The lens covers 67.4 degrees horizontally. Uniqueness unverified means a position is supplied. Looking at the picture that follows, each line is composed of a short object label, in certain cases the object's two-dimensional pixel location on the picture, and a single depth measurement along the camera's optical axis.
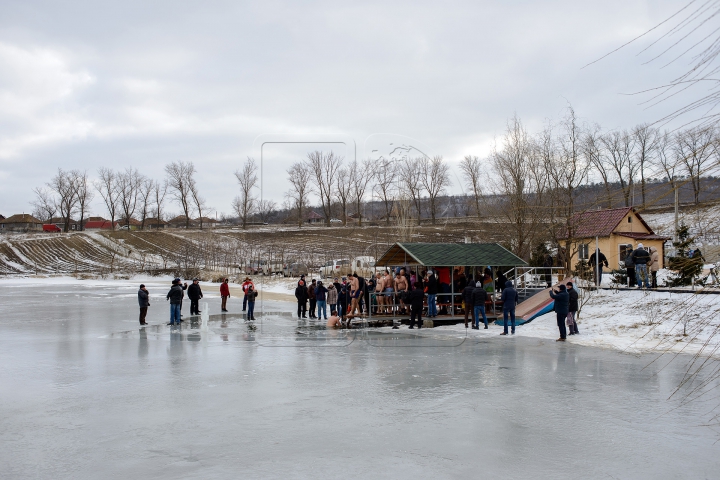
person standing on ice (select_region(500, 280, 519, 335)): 16.97
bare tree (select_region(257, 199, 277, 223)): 108.19
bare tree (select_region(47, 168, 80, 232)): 110.88
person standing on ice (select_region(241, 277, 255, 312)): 21.33
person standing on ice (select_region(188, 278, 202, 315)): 21.81
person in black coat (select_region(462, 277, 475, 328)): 18.16
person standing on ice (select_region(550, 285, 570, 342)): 15.44
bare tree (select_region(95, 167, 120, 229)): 113.38
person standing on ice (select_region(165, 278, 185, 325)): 19.02
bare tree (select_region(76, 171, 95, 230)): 112.08
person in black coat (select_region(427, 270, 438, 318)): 19.69
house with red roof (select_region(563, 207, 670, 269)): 29.84
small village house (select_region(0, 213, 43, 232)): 131.41
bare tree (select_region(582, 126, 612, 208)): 19.24
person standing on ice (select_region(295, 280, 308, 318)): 22.02
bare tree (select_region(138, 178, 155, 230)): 114.75
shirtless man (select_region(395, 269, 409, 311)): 19.91
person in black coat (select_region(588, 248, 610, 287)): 23.29
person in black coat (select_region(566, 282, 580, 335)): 16.34
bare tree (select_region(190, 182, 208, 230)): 106.57
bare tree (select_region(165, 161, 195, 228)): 105.69
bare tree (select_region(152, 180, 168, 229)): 114.75
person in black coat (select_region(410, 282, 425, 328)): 18.47
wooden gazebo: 19.25
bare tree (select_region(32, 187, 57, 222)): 117.00
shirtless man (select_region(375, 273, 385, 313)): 20.33
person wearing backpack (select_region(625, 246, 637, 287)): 20.75
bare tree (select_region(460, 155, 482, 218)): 30.14
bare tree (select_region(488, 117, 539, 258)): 26.05
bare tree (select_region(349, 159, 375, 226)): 73.05
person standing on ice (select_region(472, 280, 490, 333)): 17.94
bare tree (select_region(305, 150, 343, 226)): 69.56
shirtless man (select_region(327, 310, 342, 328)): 19.27
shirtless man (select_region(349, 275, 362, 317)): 19.17
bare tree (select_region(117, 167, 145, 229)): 114.00
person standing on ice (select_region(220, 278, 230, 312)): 24.52
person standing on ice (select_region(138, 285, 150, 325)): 19.00
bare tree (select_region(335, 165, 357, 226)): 83.46
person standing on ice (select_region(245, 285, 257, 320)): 20.87
